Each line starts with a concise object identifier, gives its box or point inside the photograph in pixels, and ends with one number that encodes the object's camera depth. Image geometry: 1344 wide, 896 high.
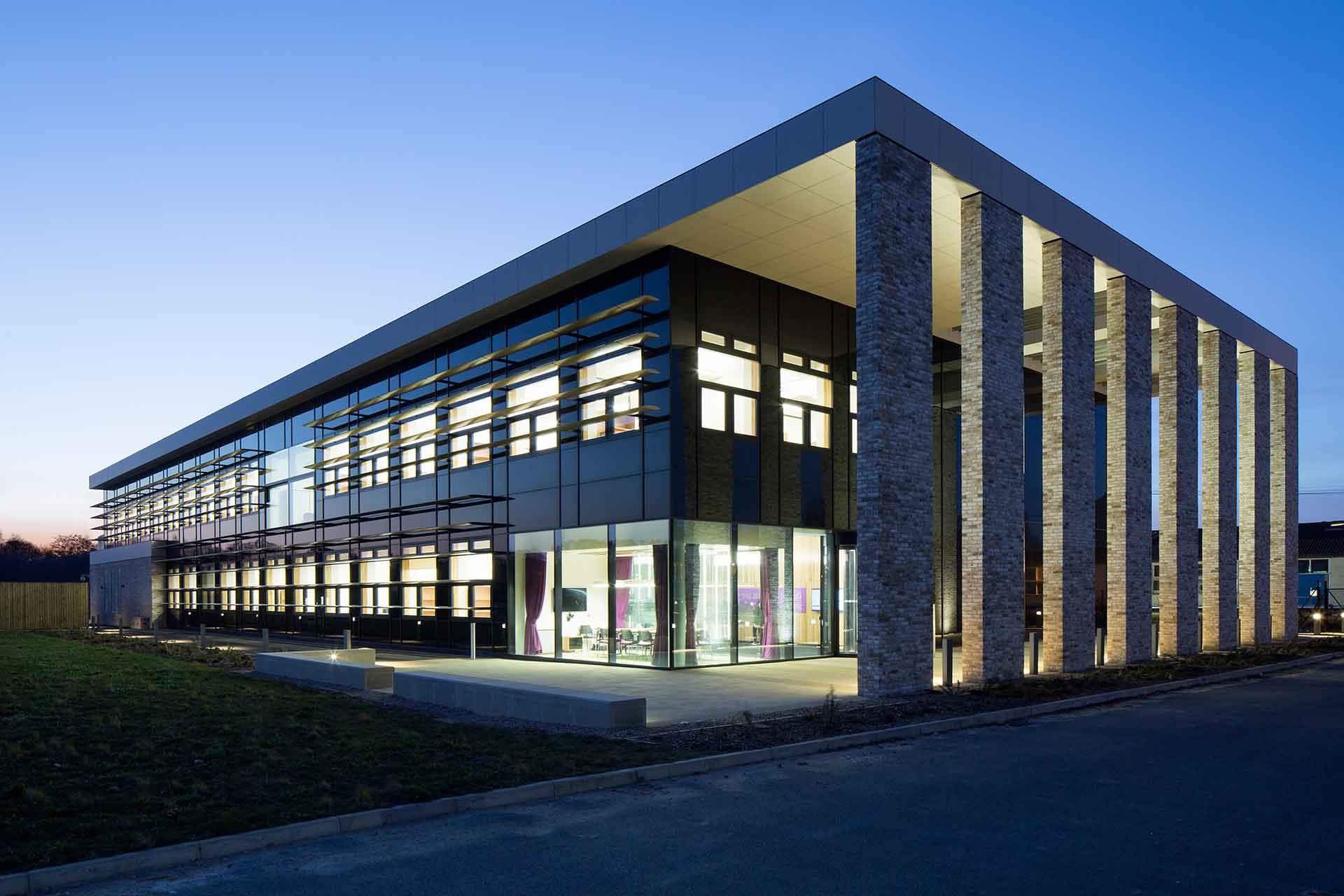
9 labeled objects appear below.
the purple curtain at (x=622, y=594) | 24.16
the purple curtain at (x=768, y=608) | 24.70
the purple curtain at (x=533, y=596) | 27.17
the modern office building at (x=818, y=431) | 18.98
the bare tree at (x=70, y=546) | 140.62
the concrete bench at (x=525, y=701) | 13.82
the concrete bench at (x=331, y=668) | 19.83
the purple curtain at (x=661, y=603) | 23.08
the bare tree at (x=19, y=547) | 144.46
